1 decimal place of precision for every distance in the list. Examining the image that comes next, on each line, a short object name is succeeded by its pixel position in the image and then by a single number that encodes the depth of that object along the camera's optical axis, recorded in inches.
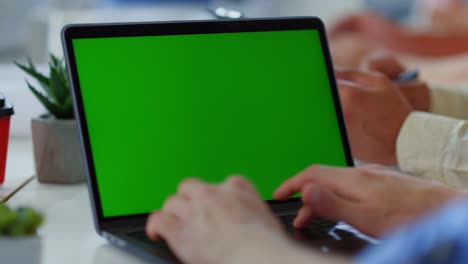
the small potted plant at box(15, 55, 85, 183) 99.8
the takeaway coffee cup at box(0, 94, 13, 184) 98.0
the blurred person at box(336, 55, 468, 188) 101.6
